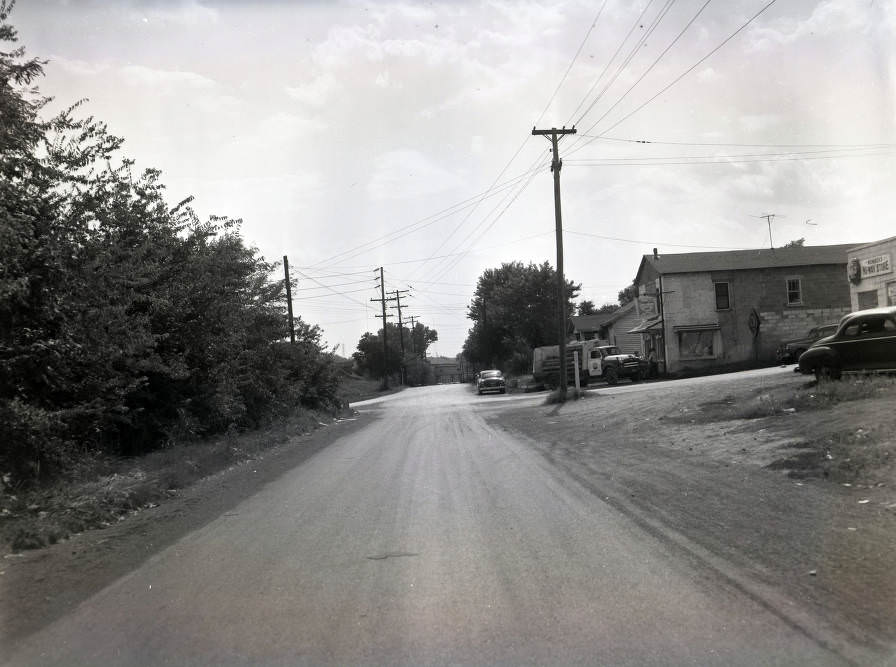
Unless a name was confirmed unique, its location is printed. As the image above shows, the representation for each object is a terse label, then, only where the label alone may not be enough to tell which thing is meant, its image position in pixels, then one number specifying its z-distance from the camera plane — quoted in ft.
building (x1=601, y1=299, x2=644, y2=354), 193.56
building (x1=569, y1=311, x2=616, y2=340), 250.51
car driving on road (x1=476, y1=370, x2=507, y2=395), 165.27
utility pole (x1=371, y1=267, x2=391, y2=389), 265.75
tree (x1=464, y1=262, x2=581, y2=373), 236.43
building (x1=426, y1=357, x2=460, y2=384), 543.18
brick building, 150.71
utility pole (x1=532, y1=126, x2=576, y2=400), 99.09
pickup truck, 137.28
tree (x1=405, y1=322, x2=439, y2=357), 480.64
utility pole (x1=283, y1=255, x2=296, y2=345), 93.53
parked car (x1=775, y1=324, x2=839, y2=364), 99.85
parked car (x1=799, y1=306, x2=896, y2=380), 51.52
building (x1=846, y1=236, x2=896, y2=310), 88.53
